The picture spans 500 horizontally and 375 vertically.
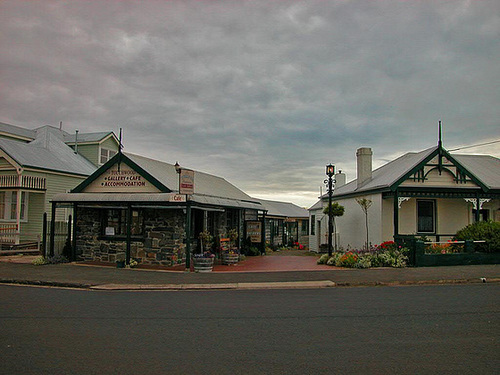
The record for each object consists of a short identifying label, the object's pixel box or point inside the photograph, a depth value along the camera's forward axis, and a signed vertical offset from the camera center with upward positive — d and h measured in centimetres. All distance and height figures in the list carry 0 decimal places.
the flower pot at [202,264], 1641 -134
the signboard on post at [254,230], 2506 -6
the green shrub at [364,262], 1761 -129
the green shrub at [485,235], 1845 -14
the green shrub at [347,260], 1805 -124
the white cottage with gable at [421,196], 2106 +178
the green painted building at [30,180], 2411 +275
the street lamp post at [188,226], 1620 +9
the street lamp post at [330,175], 2105 +268
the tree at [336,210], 2585 +121
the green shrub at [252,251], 2519 -127
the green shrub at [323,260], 1992 -138
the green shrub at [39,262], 1781 -145
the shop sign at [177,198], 1611 +112
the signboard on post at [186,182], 1636 +177
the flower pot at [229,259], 1962 -136
